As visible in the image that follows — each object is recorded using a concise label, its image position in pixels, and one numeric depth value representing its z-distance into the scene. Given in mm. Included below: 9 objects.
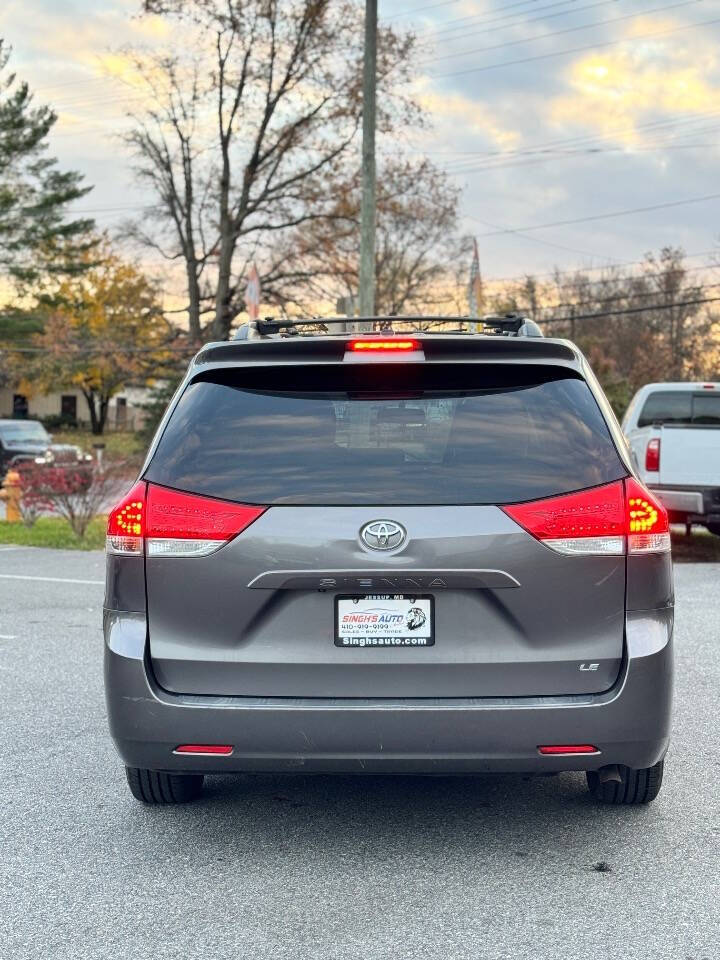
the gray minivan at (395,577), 4234
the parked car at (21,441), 35094
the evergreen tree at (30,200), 65875
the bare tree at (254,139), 40000
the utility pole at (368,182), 23750
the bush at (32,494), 18828
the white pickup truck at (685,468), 15320
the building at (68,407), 90000
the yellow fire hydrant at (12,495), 20859
